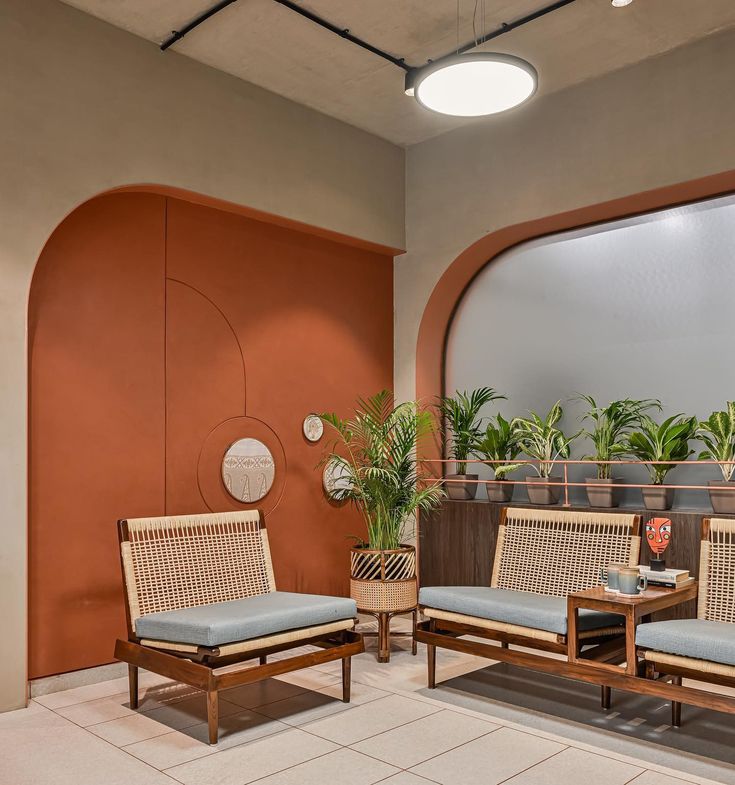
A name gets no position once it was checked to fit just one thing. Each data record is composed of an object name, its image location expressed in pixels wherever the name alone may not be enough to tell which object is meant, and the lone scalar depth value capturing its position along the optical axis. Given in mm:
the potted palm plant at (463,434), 5438
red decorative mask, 3793
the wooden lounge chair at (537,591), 3580
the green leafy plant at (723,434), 4320
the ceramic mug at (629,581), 3473
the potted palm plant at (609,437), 4770
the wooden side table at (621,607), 3275
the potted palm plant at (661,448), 4520
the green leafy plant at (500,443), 5305
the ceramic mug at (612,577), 3535
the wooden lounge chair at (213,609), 3354
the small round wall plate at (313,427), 5410
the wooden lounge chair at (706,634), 2994
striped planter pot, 4633
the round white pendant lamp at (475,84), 3277
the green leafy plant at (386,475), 4945
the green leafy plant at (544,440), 5090
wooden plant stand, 4543
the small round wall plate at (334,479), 5512
